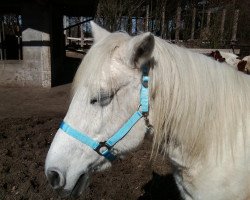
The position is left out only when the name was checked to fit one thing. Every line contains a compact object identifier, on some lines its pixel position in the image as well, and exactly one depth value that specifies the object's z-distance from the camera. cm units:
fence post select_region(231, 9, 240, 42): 971
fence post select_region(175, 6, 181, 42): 956
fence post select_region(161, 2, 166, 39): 887
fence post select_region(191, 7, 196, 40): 1009
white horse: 120
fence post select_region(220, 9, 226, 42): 916
